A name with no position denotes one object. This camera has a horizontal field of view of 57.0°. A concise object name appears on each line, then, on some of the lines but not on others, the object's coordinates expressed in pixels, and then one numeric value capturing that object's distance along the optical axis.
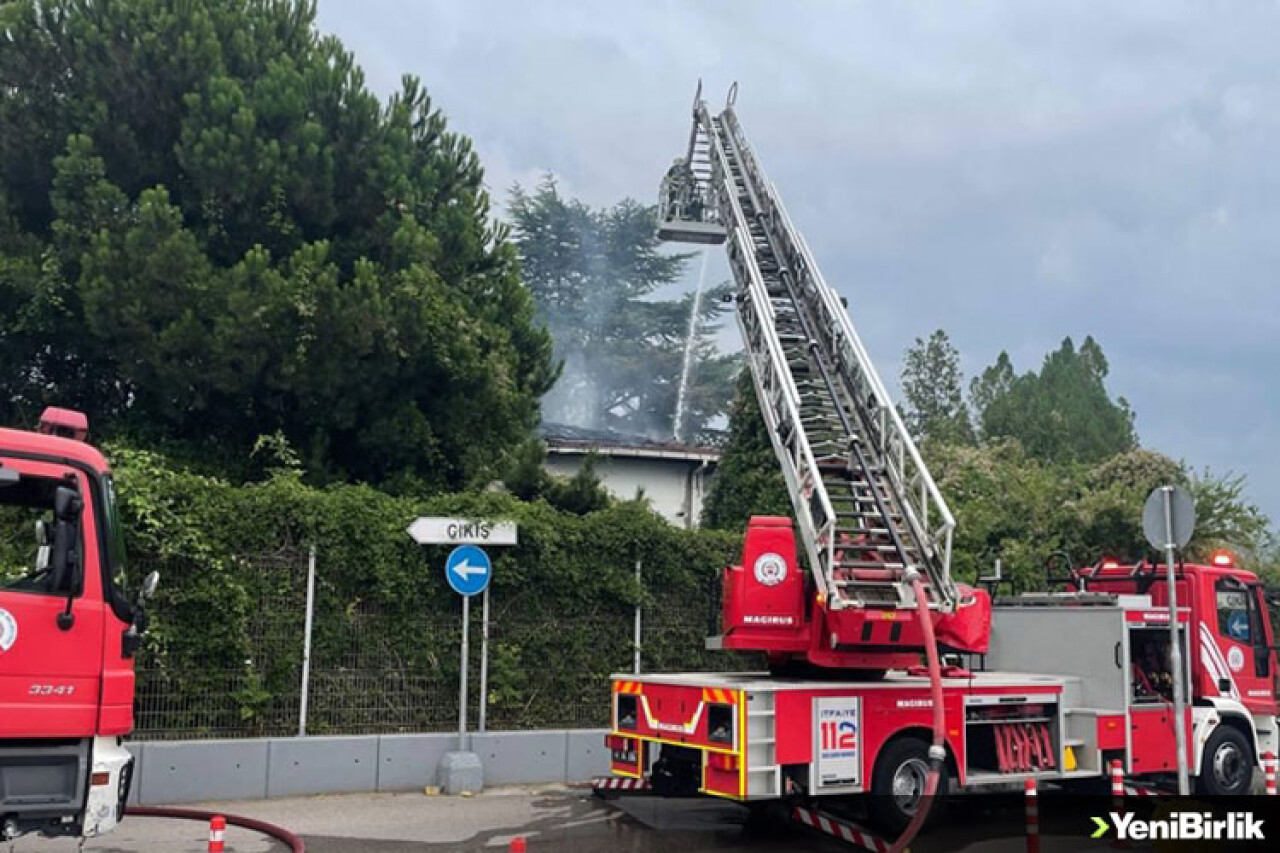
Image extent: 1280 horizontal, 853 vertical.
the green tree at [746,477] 20.84
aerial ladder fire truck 9.66
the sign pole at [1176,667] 9.64
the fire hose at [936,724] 9.38
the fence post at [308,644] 11.85
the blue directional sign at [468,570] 12.16
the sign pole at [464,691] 12.28
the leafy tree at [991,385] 45.00
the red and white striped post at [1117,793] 9.45
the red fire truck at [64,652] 6.99
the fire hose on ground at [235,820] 8.87
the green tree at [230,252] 14.09
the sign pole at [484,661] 12.73
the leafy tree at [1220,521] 19.61
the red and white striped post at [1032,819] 8.39
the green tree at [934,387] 44.78
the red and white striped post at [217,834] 6.62
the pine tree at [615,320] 48.03
